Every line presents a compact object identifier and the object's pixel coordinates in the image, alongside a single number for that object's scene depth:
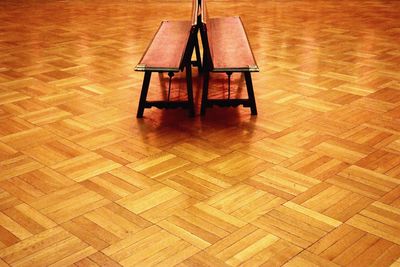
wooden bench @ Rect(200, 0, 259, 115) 2.60
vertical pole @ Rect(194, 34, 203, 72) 3.43
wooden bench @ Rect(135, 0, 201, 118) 2.62
